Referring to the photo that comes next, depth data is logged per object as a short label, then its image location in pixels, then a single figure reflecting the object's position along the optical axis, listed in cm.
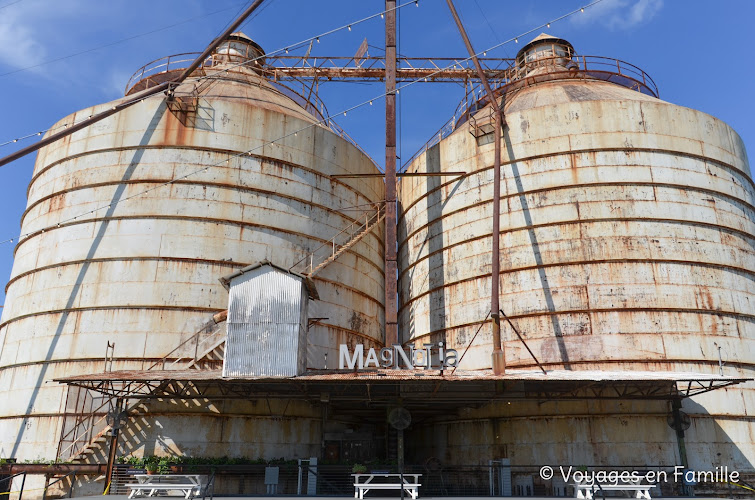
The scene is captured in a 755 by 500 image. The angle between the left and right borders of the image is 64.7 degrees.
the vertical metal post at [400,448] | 1904
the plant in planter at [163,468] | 2006
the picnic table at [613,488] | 1614
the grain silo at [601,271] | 2116
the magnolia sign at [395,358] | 1917
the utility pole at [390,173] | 2498
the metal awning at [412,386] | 1805
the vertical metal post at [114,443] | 1903
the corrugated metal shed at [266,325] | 1889
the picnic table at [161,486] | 1603
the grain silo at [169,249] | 2177
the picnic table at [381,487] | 1598
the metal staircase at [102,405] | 2056
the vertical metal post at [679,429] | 2014
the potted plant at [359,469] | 1866
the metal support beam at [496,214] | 1994
